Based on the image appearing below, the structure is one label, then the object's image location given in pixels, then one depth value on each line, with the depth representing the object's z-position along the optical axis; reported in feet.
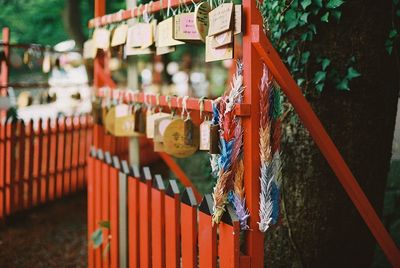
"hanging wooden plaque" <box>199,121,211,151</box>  7.53
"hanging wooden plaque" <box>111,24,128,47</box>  10.57
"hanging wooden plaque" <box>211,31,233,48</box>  6.61
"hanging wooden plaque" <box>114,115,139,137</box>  10.97
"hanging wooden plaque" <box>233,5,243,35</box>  6.43
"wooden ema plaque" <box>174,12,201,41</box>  7.79
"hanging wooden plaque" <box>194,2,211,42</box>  7.30
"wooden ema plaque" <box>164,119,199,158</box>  8.80
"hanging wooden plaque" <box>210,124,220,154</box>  6.86
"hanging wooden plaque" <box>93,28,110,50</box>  11.35
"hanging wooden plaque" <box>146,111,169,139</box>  9.40
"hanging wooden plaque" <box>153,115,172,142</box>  8.99
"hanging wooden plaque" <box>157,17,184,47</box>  8.32
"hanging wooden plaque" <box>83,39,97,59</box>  12.43
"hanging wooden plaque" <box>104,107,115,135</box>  11.80
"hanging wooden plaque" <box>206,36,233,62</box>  6.77
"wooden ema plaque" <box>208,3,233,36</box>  6.47
